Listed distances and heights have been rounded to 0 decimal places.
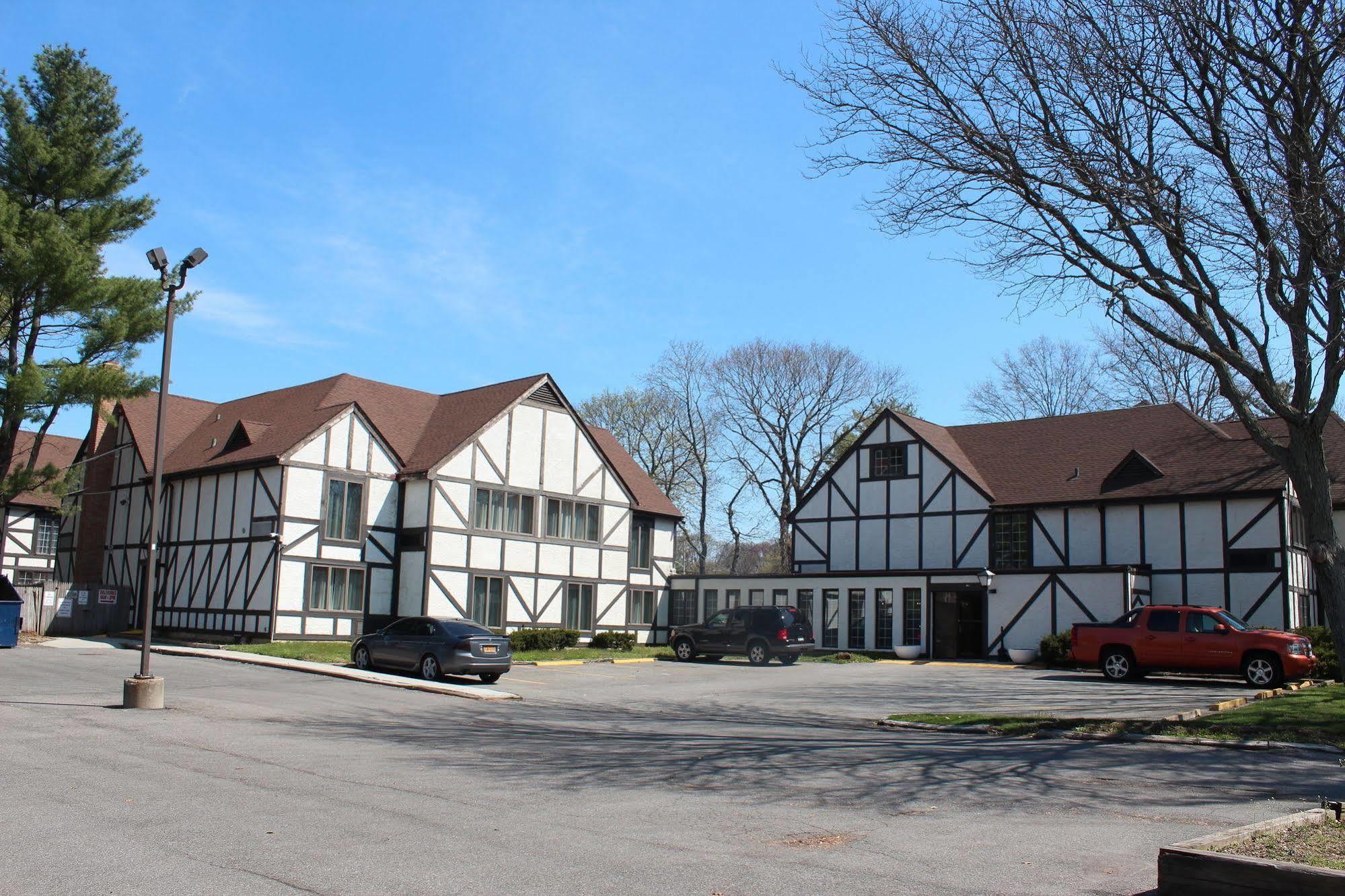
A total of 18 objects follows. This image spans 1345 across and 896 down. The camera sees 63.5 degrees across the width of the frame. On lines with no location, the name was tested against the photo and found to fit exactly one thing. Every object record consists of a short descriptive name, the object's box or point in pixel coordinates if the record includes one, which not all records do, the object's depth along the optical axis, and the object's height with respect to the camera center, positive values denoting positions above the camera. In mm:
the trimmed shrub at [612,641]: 37000 -1924
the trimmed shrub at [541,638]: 34344 -1798
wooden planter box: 5996 -1571
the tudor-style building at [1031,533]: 32719 +2082
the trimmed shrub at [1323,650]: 25984 -1167
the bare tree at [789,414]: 57656 +9254
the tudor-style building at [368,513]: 33094 +2132
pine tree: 30672 +9179
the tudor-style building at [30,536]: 48031 +1445
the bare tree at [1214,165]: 14742 +6299
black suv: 32312 -1399
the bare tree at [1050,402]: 54906 +9812
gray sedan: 23312 -1508
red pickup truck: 23844 -1073
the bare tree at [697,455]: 62219 +7543
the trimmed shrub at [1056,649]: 31094 -1535
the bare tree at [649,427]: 63188 +9074
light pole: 16891 +691
